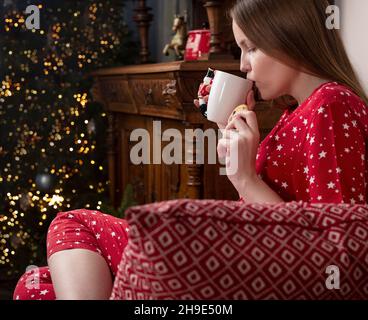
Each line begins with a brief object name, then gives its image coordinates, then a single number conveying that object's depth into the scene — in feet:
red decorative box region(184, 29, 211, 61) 9.98
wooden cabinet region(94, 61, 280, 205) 8.63
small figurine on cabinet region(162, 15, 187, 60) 11.27
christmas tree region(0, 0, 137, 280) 12.09
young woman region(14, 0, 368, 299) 3.91
